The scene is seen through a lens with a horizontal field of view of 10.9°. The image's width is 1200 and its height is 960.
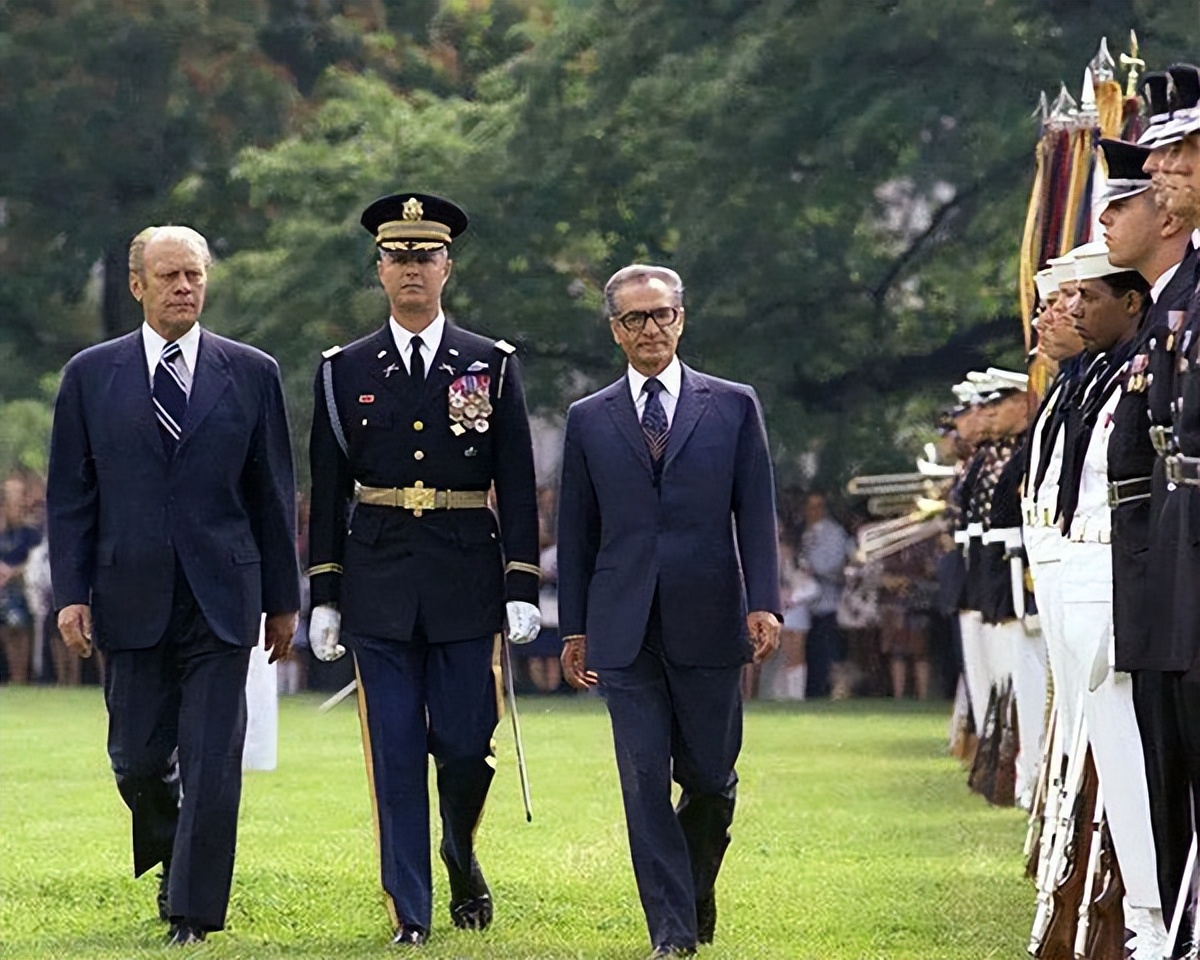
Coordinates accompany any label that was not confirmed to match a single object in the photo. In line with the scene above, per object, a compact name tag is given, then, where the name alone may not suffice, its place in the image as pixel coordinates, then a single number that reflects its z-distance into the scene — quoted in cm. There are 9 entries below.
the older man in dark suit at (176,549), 1891
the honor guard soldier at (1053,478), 1718
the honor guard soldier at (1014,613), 2867
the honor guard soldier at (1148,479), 1420
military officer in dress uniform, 1935
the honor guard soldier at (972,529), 3070
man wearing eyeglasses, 1834
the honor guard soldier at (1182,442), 1375
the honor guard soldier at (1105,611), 1577
